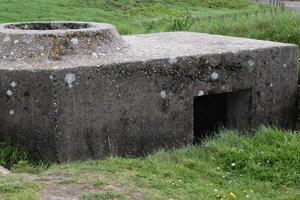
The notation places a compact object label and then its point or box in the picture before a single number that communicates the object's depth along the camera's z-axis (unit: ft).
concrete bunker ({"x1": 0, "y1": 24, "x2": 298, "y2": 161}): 26.06
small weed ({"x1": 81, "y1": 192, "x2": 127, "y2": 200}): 20.09
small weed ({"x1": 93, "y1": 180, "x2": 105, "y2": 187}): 21.42
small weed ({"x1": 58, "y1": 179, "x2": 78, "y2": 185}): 21.78
